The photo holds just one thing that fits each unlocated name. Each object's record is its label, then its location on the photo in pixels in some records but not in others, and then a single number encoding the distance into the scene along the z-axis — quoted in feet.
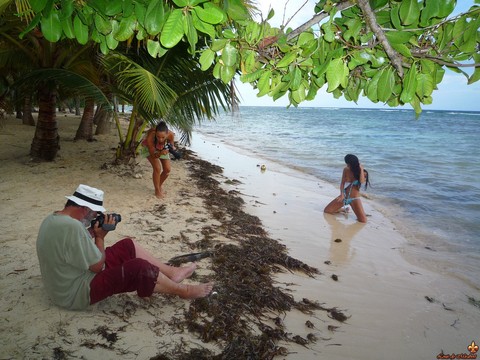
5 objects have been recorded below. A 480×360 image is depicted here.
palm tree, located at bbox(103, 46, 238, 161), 16.40
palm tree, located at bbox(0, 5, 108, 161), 17.52
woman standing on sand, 18.15
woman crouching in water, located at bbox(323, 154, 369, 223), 20.76
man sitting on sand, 7.52
